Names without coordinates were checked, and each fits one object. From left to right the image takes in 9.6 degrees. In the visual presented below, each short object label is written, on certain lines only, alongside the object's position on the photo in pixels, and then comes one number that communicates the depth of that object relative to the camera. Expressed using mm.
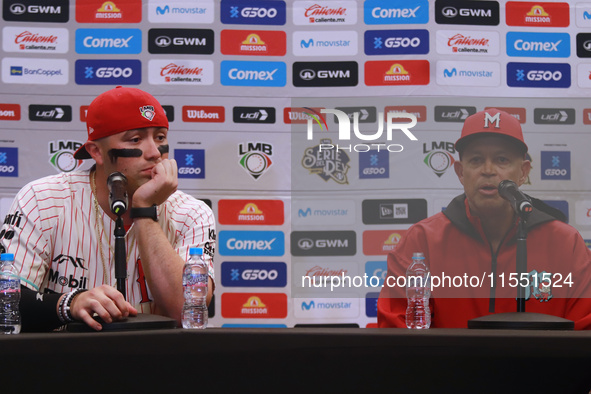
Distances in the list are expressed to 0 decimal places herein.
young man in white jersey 9449
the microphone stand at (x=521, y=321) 9022
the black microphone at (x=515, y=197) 9223
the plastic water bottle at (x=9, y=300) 9145
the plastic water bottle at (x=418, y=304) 9516
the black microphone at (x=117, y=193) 9211
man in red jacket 9703
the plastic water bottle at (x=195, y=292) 9277
